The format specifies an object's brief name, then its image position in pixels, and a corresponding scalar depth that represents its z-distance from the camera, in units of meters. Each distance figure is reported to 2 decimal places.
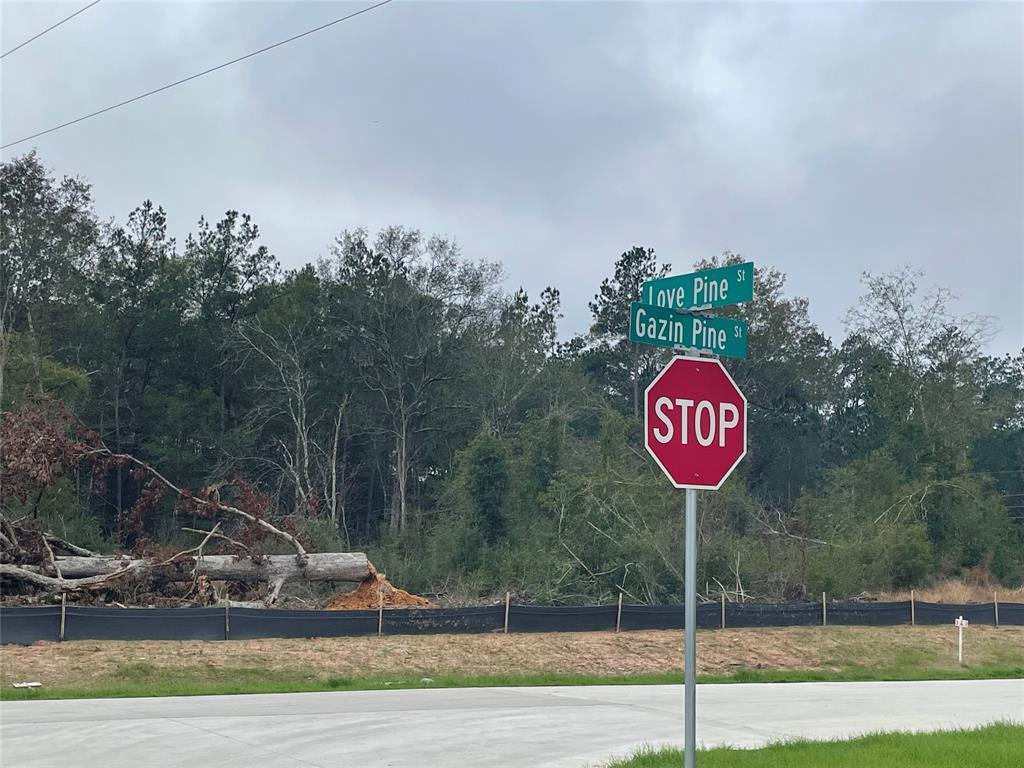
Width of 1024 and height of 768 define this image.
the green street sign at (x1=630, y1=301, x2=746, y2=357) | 7.57
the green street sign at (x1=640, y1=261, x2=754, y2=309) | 7.77
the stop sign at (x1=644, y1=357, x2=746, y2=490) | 7.33
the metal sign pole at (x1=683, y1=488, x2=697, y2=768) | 6.99
